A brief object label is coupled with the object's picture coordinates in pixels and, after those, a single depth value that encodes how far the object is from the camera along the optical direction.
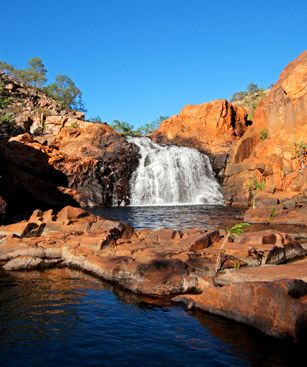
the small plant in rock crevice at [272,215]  34.34
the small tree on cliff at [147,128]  119.96
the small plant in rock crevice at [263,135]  55.69
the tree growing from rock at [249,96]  107.01
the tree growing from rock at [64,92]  106.50
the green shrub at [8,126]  67.48
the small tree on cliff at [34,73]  103.56
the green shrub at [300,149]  48.16
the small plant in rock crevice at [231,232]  14.98
